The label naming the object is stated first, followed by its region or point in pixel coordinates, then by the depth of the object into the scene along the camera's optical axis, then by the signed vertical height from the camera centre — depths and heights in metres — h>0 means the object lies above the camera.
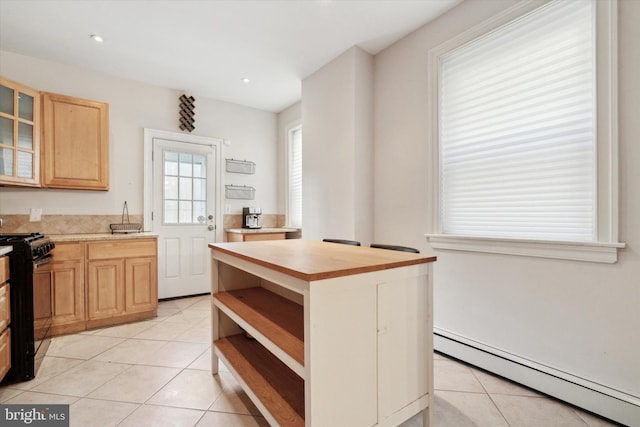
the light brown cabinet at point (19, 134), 2.53 +0.72
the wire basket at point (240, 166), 4.34 +0.71
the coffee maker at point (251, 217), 4.31 -0.07
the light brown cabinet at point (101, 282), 2.68 -0.70
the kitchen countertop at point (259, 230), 3.84 -0.25
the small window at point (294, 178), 4.44 +0.54
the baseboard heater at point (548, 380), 1.54 -1.04
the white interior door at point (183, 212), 3.79 +0.01
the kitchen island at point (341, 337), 1.11 -0.59
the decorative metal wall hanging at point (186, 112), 3.92 +1.36
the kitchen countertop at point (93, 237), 2.71 -0.24
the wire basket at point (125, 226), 3.45 -0.17
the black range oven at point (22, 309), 1.91 -0.64
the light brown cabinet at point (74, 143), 2.90 +0.73
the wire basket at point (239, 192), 4.32 +0.32
